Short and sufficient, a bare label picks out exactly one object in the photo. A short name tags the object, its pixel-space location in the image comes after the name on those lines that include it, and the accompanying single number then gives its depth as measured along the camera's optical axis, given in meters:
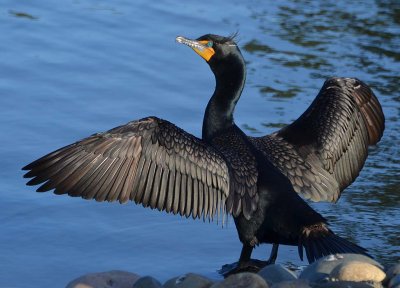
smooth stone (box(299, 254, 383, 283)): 13.45
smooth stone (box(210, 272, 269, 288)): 12.81
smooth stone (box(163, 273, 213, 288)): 13.44
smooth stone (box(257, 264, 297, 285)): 13.66
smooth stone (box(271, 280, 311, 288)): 12.60
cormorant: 14.05
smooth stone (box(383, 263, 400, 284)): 13.25
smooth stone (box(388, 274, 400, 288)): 12.84
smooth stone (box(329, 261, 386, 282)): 13.15
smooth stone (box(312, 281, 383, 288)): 12.98
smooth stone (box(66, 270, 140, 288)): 13.52
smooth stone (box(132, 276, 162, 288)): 13.38
